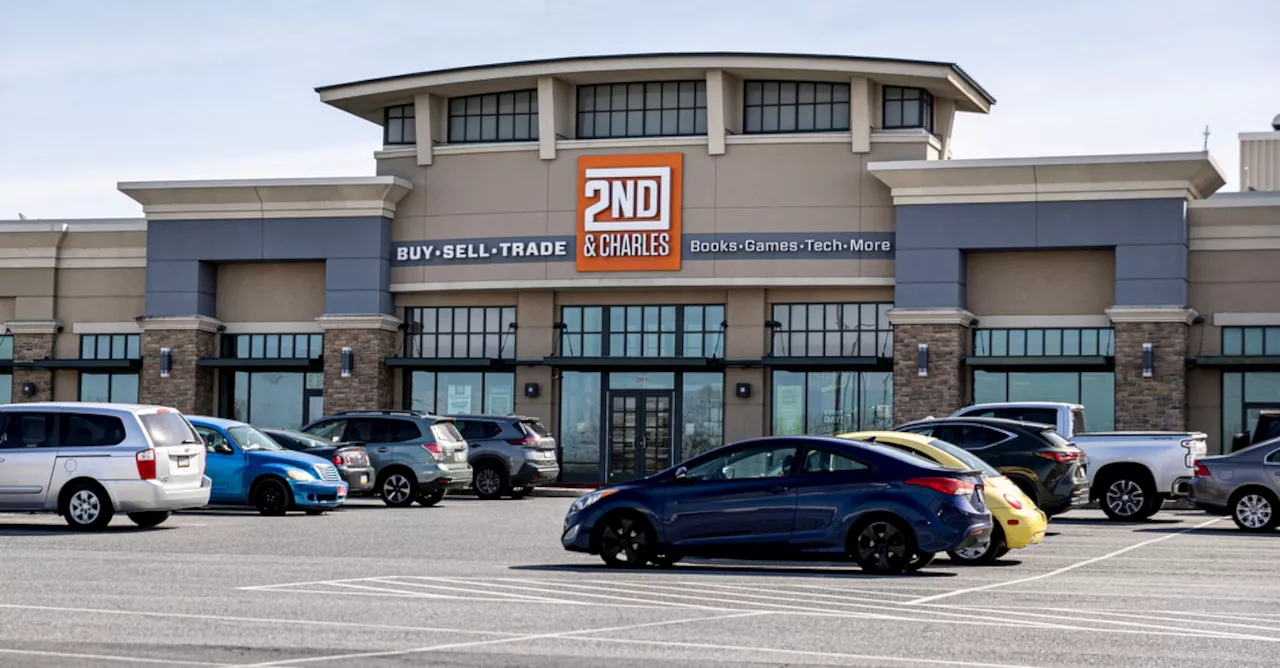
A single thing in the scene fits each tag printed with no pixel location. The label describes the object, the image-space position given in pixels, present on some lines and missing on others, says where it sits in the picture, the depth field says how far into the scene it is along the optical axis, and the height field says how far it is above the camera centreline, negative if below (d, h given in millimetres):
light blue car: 26906 -1149
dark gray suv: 34656 -919
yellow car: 18953 -974
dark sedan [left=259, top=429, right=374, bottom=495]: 29281 -843
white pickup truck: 27281 -750
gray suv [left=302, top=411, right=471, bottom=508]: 30969 -778
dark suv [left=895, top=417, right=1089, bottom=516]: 24312 -600
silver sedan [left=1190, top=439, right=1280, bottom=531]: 24797 -922
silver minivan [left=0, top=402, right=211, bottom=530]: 22891 -813
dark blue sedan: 17422 -975
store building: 38406 +3230
